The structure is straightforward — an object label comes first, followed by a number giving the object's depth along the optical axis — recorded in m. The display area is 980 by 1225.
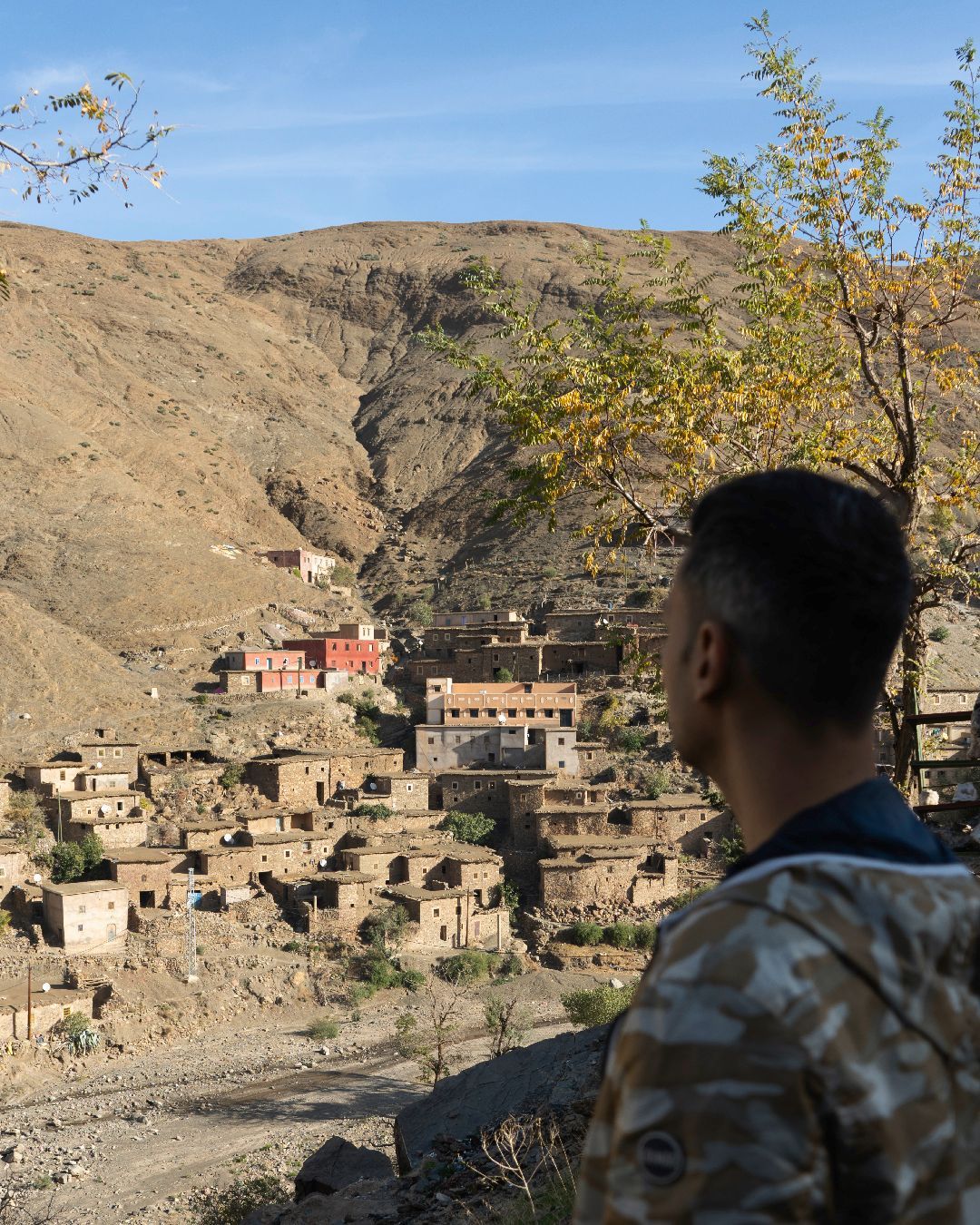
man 1.03
